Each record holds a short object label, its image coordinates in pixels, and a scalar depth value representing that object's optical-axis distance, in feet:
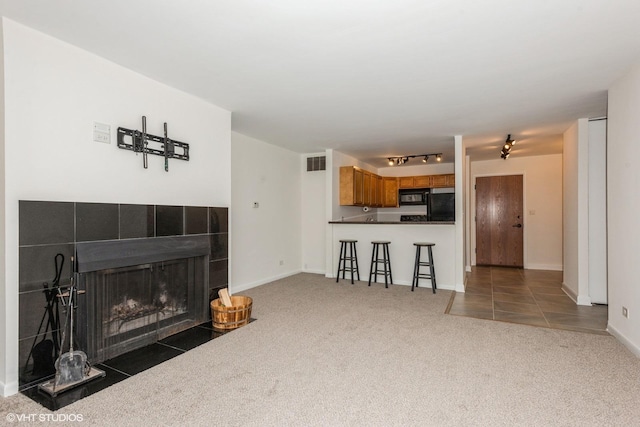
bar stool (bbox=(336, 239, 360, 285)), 19.01
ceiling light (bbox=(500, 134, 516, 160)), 17.93
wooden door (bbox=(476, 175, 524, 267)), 23.79
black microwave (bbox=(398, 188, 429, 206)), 26.07
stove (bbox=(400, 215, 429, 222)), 21.86
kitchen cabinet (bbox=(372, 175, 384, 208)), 24.90
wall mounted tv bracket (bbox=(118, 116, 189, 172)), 9.33
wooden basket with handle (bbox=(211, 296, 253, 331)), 11.07
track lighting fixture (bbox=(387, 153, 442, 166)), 22.74
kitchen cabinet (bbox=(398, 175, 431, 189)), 25.71
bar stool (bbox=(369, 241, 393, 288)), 18.10
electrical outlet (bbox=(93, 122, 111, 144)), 8.66
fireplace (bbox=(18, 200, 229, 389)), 7.42
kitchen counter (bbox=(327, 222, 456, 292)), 17.46
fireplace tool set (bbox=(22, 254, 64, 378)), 7.47
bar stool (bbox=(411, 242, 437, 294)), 16.86
